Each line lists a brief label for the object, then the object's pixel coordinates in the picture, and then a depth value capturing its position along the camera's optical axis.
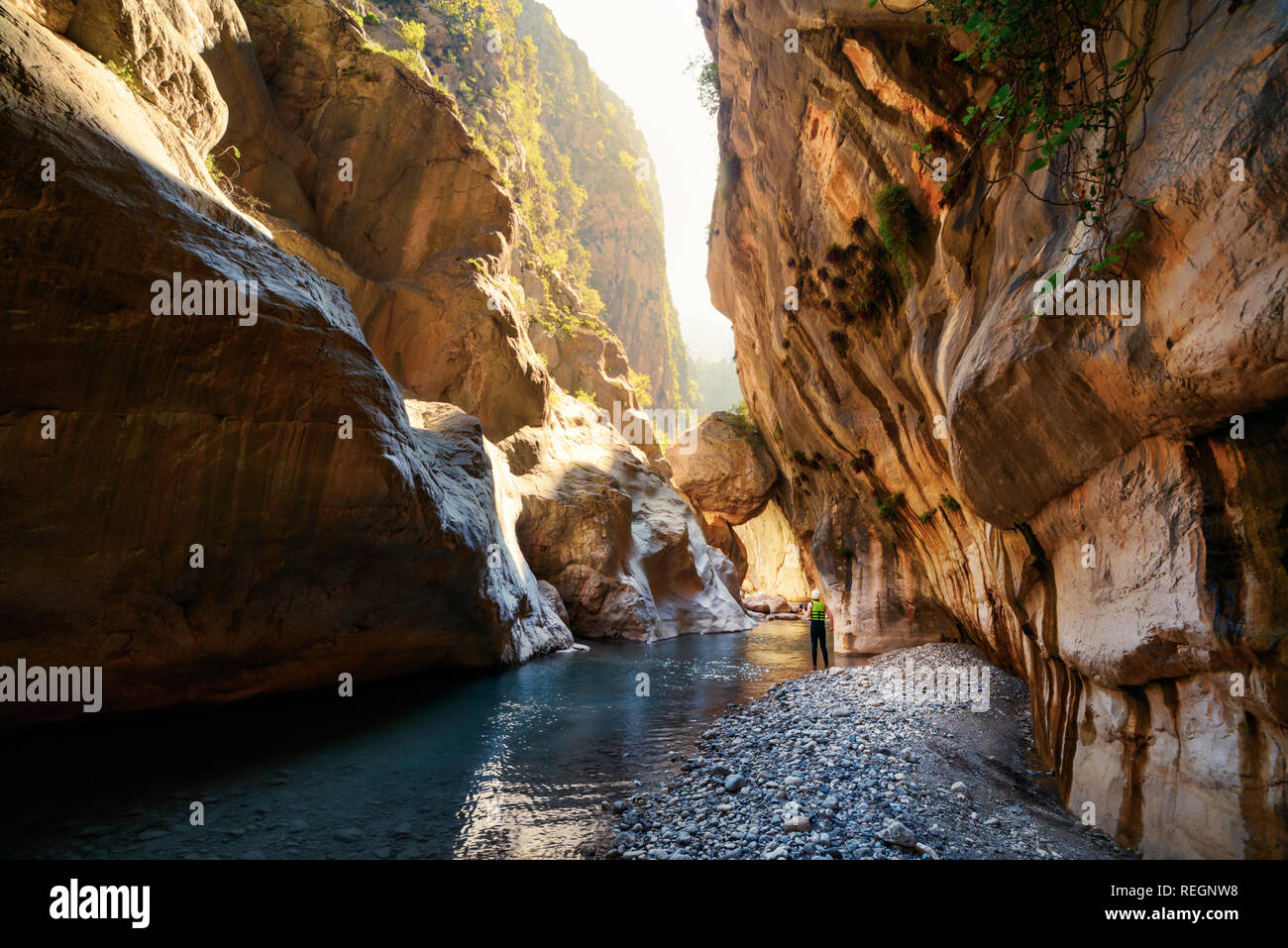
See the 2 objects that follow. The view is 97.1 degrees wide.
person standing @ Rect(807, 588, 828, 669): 15.04
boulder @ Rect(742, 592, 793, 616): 38.00
